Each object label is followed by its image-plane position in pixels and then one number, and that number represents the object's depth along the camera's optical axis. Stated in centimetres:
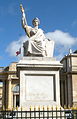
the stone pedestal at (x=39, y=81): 570
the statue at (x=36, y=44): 611
